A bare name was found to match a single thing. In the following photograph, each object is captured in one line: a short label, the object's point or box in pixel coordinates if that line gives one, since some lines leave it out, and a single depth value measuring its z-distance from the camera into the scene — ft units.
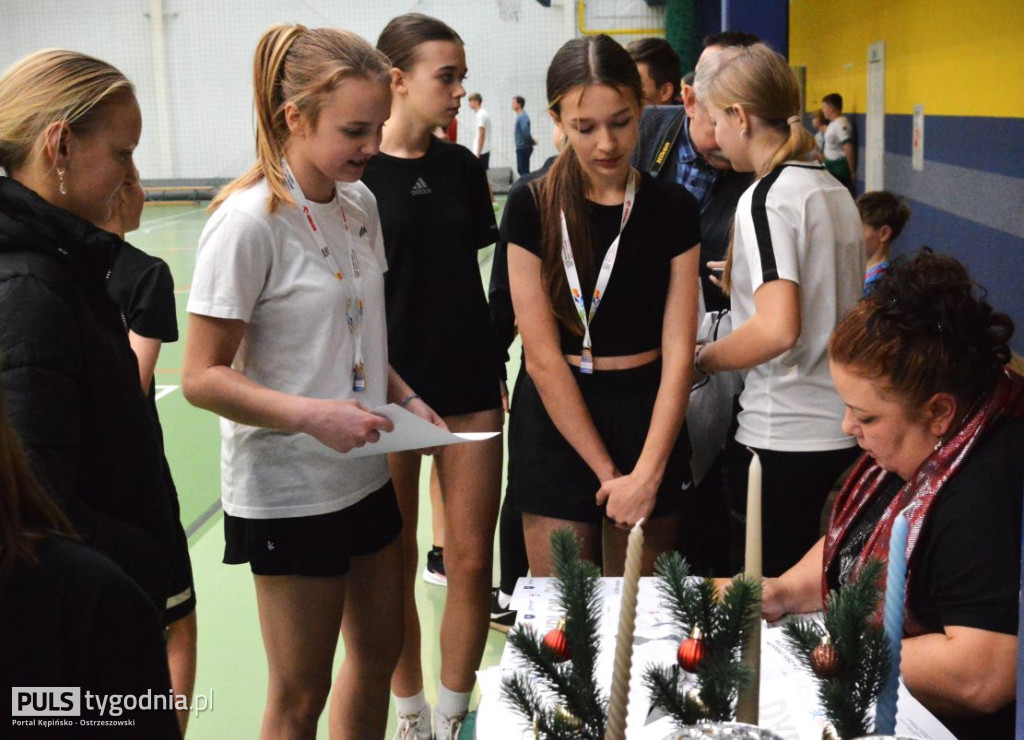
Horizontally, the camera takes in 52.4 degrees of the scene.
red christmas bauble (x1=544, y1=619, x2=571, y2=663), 2.72
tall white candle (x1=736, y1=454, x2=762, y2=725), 3.12
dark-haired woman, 4.50
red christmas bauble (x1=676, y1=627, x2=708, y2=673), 2.77
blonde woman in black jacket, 4.34
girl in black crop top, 7.23
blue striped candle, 3.11
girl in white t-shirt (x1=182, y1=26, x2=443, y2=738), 5.91
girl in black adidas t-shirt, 8.22
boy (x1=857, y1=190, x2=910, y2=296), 14.87
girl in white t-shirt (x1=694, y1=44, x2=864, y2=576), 7.57
